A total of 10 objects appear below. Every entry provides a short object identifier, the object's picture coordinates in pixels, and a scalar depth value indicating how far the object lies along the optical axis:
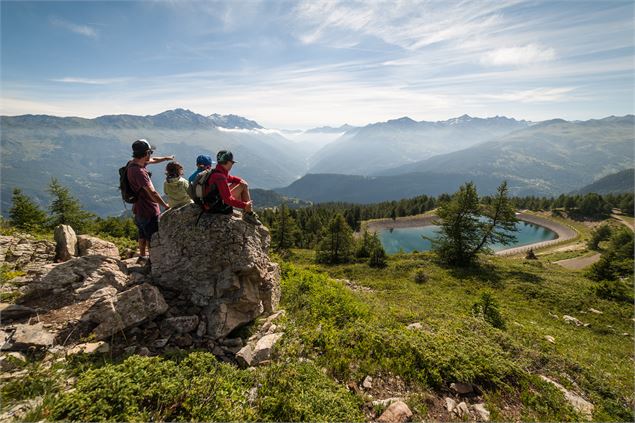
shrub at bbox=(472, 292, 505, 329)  12.91
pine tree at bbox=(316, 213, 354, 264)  39.12
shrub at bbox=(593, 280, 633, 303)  19.89
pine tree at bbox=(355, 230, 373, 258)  42.31
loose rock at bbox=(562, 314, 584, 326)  16.06
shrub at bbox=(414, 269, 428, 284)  24.62
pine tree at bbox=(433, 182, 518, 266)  29.64
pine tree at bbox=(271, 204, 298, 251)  45.53
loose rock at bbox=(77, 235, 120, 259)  10.01
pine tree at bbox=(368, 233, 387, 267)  32.88
